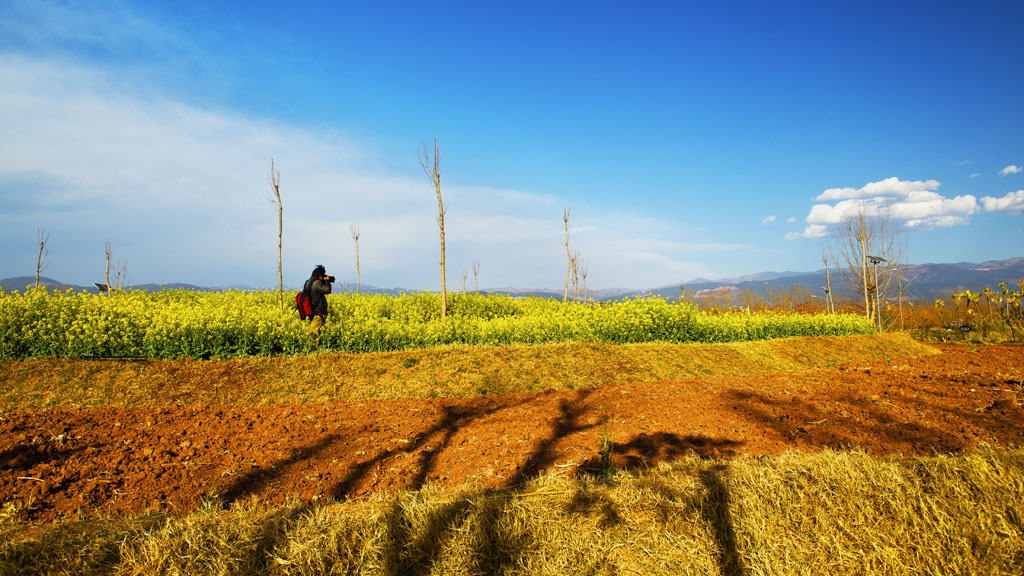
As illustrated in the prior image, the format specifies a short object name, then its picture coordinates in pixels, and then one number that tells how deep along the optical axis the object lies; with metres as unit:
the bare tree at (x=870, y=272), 18.62
